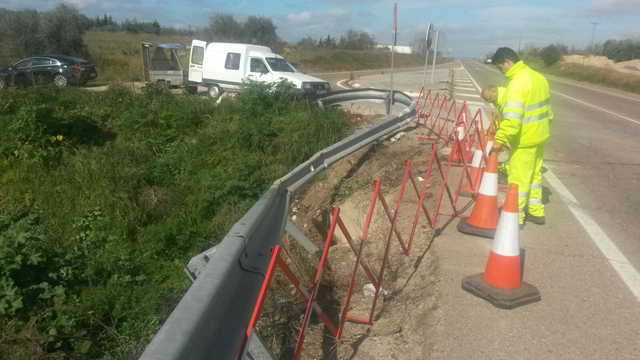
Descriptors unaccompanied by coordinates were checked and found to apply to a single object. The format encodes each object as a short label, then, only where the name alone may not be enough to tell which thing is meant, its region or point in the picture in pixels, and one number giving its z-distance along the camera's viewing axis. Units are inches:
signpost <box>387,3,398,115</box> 406.1
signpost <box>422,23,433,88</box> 605.6
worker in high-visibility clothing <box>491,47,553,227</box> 187.2
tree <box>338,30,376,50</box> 2994.6
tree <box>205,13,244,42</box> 1723.7
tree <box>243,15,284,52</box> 1792.7
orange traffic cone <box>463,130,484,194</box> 251.3
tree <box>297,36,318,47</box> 2815.9
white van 665.6
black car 764.0
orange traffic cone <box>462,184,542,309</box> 140.6
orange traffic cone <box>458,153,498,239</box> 192.4
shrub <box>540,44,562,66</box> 2233.3
